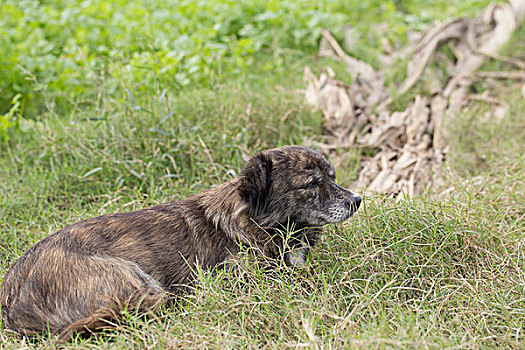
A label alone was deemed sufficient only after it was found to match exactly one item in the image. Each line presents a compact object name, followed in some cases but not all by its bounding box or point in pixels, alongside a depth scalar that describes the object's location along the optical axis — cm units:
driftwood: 591
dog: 334
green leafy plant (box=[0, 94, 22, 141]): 595
